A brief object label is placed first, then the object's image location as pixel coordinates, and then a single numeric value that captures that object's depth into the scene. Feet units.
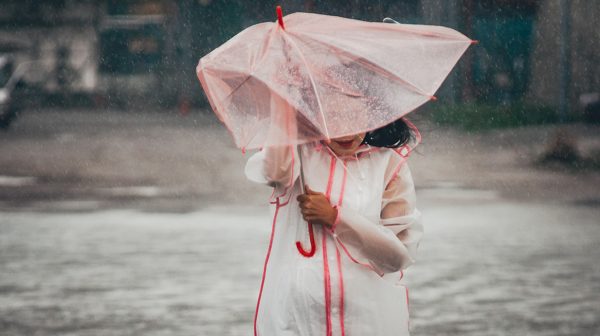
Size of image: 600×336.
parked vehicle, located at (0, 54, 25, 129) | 134.22
